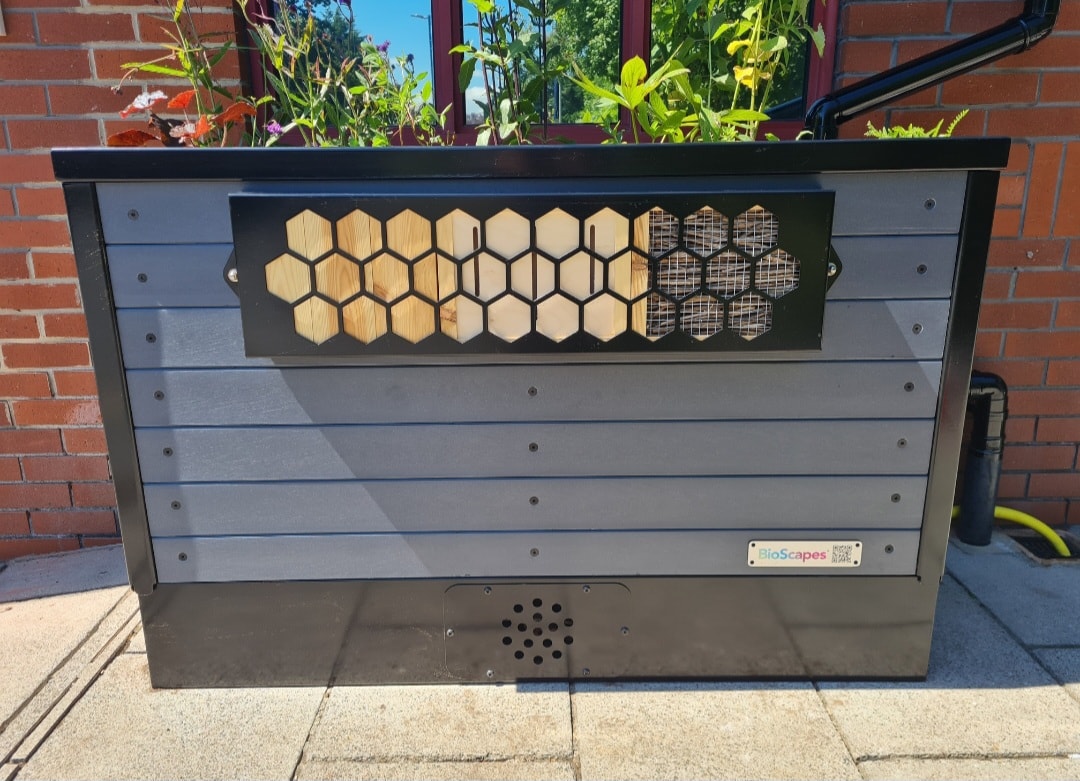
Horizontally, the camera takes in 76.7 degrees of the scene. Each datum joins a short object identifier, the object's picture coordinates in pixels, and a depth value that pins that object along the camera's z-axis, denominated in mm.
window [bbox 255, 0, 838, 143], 2260
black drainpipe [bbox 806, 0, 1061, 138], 1979
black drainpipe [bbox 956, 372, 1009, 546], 2297
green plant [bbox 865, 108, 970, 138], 1644
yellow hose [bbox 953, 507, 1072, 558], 2381
